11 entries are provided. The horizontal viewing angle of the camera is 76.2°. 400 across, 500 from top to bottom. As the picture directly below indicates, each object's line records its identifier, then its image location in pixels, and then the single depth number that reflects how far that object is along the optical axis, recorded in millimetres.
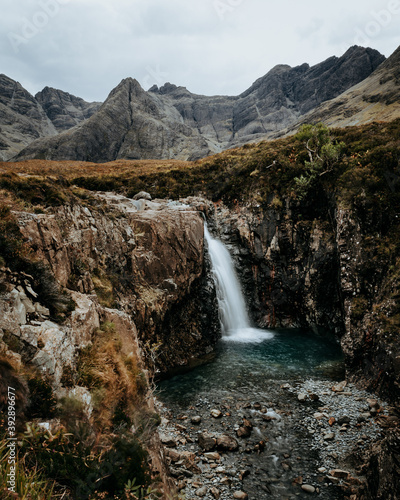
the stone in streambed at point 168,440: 10922
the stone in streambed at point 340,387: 14852
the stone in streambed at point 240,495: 8742
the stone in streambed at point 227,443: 10883
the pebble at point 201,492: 8688
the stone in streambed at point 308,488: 9039
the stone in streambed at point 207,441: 10892
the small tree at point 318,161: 25047
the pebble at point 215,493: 8705
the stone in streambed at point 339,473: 9391
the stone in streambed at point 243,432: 11656
